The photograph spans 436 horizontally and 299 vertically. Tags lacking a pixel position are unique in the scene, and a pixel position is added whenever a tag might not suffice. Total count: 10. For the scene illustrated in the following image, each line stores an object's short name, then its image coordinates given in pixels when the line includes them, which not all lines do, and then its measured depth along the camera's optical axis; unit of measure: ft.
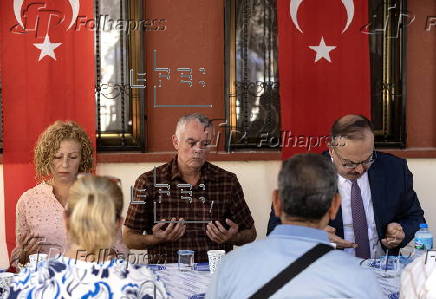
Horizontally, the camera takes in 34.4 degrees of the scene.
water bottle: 10.79
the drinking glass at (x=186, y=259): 10.60
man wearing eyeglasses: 11.48
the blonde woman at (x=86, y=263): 6.86
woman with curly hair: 11.82
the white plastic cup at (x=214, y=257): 10.15
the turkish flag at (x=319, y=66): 15.92
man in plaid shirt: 12.42
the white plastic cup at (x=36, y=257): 9.83
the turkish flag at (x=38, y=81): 15.39
